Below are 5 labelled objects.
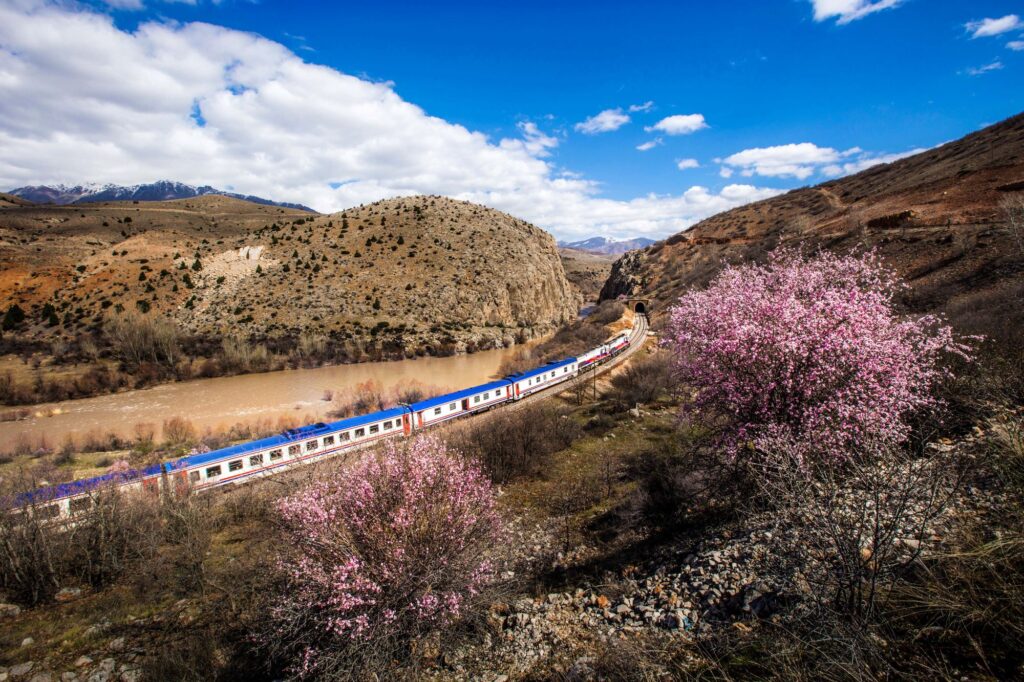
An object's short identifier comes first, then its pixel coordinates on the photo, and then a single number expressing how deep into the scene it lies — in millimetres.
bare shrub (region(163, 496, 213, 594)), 11320
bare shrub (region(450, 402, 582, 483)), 16688
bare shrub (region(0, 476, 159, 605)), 10828
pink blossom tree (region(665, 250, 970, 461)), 7160
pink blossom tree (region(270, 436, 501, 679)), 6168
